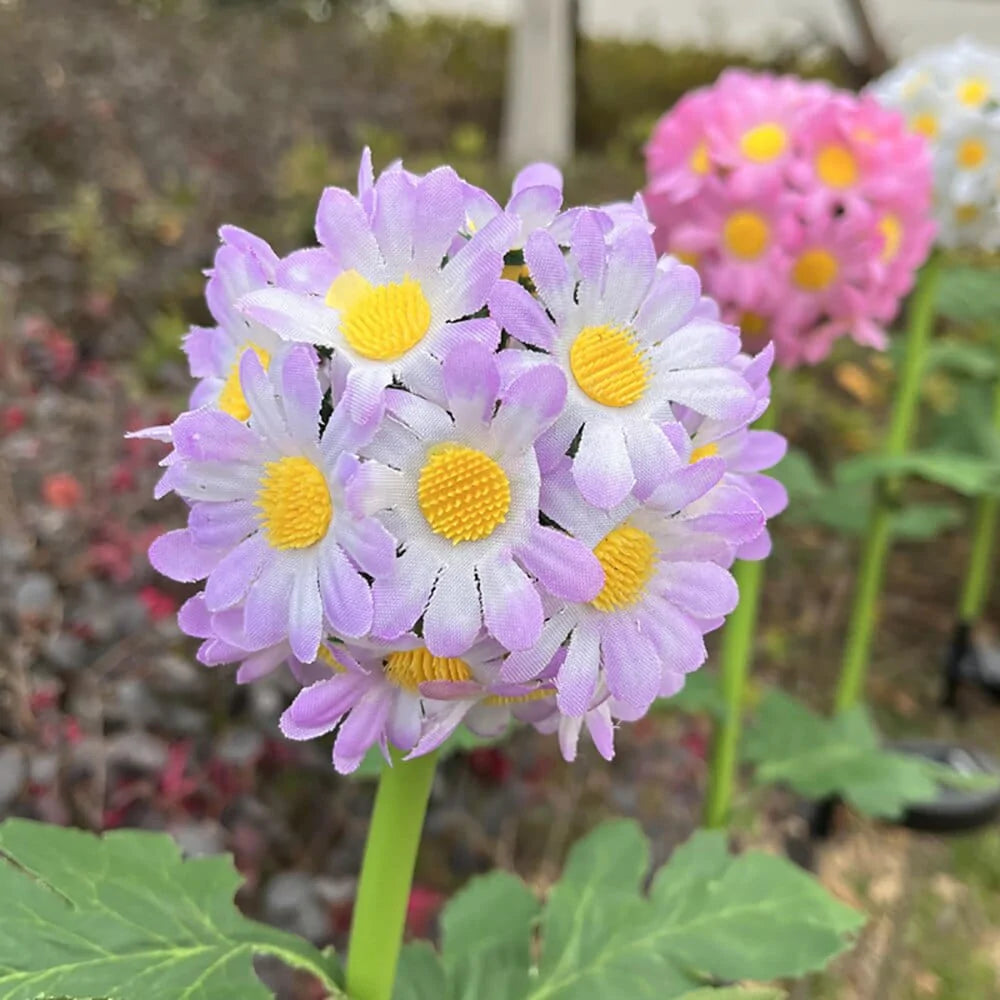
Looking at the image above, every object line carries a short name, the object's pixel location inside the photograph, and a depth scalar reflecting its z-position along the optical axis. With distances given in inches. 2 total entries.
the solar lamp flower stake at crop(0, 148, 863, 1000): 5.4
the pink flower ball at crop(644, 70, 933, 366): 12.4
